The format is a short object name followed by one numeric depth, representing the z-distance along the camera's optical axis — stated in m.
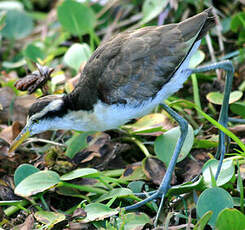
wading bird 7.16
